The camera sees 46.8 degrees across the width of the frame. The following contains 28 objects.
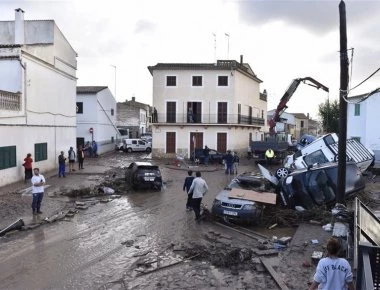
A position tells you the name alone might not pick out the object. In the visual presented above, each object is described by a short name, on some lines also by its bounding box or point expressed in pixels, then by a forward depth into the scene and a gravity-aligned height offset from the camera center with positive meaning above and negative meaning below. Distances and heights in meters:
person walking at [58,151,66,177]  25.09 -2.21
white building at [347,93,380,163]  35.34 +0.59
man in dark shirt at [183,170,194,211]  15.96 -2.01
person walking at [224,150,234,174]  29.16 -2.21
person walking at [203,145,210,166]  36.39 -2.11
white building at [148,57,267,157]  44.03 +2.32
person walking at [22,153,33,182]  22.80 -2.01
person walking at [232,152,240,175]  30.27 -2.51
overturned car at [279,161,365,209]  15.21 -2.02
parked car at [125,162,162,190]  21.09 -2.31
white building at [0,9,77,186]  22.61 +2.07
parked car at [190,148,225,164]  37.34 -2.30
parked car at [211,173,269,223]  13.52 -2.50
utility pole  11.70 +0.82
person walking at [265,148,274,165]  35.44 -2.10
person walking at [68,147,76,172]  30.50 -1.90
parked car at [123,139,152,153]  50.69 -1.87
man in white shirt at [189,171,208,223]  14.38 -2.11
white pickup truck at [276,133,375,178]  22.77 -1.30
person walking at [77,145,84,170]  30.76 -1.98
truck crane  32.12 -1.20
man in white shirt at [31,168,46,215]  14.81 -2.13
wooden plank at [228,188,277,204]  14.14 -2.17
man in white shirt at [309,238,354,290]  5.67 -1.85
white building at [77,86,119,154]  46.22 +1.38
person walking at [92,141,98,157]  43.72 -2.03
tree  57.12 +1.34
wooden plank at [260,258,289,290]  8.33 -2.97
